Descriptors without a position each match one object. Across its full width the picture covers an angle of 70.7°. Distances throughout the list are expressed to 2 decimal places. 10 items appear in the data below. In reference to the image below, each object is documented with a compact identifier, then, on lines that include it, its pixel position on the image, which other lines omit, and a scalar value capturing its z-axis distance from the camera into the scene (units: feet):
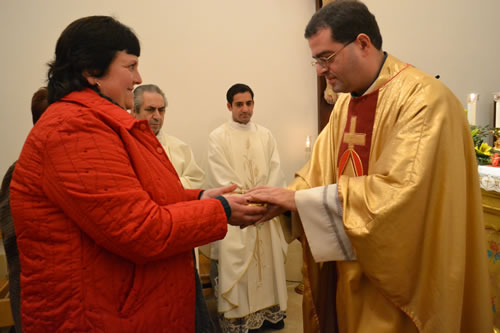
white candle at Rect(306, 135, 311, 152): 12.56
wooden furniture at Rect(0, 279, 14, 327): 8.78
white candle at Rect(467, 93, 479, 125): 8.86
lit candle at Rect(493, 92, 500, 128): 9.56
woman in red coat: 3.43
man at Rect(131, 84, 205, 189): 10.20
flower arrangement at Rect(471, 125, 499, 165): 7.93
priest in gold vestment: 4.15
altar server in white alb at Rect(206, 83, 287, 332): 10.27
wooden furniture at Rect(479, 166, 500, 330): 6.87
